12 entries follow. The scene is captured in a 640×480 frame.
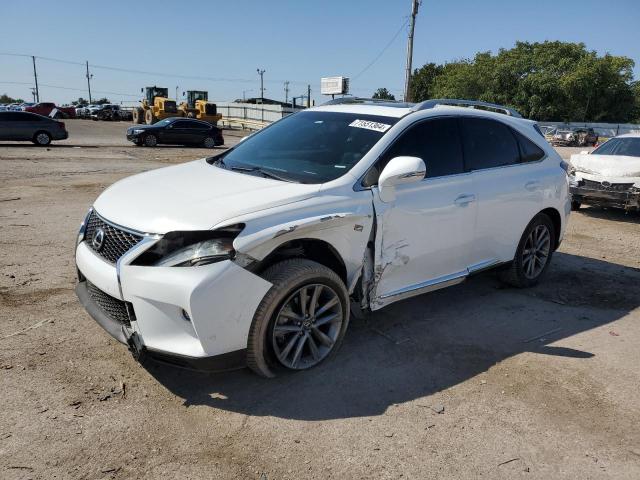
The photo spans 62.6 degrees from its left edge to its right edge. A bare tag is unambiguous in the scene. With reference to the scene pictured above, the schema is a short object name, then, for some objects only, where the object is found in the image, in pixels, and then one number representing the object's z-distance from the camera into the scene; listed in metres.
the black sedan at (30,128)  20.59
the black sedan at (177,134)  24.48
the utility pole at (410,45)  26.70
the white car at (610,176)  9.33
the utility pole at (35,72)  95.13
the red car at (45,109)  43.20
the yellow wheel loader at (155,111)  38.72
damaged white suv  2.98
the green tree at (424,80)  76.94
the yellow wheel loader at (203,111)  40.32
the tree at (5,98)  121.38
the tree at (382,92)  89.43
